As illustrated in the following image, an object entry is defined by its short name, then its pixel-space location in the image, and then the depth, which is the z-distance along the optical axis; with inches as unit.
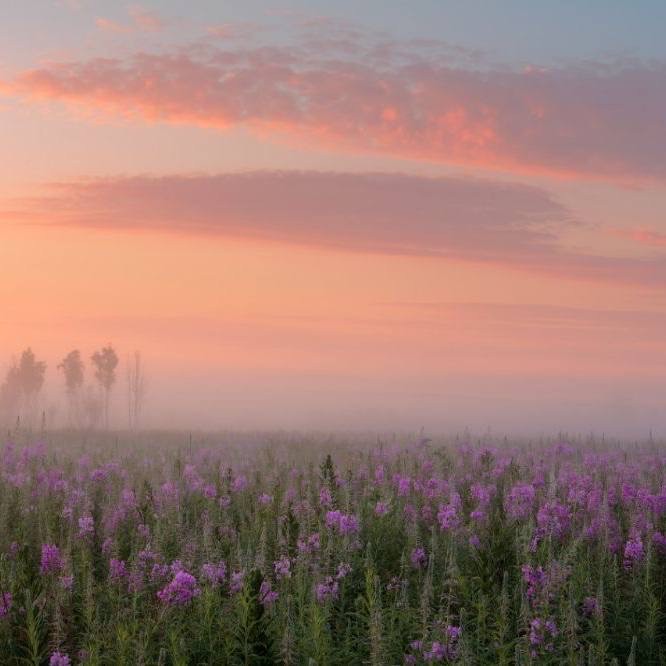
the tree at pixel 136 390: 4586.6
